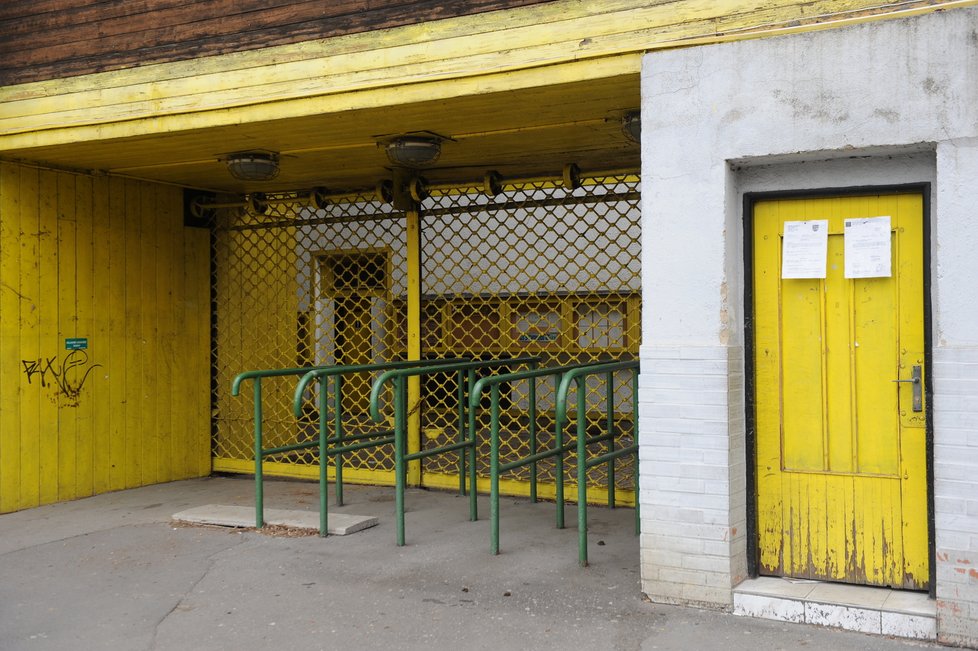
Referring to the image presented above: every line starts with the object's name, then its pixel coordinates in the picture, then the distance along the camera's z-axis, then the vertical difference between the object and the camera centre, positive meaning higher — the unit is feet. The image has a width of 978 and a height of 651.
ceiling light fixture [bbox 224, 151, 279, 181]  20.72 +3.80
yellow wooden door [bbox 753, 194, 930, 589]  12.95 -1.16
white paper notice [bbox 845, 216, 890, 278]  12.99 +1.15
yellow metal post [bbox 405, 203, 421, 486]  23.27 +0.15
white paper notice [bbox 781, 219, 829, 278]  13.42 +1.18
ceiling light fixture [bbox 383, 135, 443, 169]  18.92 +3.76
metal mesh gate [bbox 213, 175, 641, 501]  22.47 +0.65
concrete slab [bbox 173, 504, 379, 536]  18.93 -3.98
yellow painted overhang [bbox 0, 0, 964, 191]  14.12 +4.28
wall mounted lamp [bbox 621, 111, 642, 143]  16.90 +3.81
